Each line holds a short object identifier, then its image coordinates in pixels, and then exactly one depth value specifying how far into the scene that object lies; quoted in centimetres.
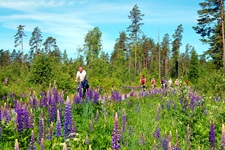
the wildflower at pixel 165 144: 416
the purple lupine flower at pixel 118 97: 1148
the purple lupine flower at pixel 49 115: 617
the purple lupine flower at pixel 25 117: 488
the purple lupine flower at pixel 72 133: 385
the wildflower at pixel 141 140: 530
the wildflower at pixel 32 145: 373
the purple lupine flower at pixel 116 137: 276
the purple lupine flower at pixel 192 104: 794
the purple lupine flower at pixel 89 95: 930
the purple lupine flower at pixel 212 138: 421
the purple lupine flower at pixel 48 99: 753
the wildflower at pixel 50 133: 467
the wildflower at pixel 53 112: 597
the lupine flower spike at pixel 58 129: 408
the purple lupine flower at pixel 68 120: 405
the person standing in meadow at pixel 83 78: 1320
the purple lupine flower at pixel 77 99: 902
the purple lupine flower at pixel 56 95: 744
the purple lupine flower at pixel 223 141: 291
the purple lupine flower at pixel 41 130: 453
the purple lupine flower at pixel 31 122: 499
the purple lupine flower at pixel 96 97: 939
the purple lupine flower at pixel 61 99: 729
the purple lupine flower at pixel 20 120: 484
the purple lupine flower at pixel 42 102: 770
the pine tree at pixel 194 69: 6370
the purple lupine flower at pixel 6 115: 585
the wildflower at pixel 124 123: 587
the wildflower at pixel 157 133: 539
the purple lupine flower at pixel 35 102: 748
